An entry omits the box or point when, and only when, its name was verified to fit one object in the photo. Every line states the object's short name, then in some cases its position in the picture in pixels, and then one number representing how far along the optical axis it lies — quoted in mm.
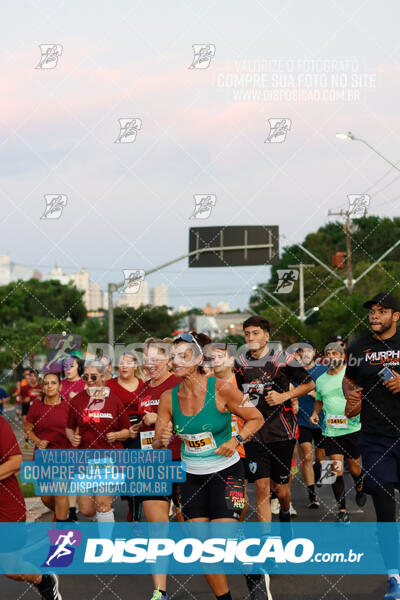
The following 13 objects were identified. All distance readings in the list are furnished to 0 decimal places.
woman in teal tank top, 6000
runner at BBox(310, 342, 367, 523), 10242
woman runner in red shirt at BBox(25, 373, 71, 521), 8847
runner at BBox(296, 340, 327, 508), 10977
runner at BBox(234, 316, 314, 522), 8000
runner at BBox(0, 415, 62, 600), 5648
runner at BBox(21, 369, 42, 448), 21156
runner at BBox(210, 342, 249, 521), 8836
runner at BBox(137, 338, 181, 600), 7902
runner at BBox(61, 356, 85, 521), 10930
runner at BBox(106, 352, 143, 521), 9297
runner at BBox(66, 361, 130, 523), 8242
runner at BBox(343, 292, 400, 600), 6613
